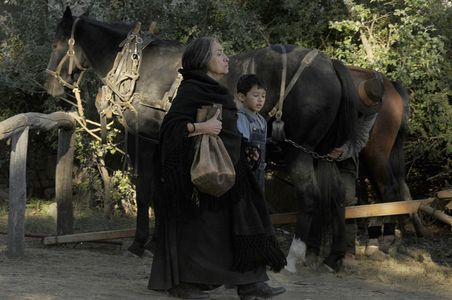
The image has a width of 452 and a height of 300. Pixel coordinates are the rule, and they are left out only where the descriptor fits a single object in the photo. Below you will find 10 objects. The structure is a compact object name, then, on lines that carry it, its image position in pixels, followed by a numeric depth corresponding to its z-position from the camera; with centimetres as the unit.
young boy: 586
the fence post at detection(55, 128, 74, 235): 800
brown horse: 776
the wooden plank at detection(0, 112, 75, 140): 662
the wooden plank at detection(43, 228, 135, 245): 738
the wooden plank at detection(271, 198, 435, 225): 665
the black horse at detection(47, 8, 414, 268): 702
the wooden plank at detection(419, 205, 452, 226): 619
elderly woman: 495
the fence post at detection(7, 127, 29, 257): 675
